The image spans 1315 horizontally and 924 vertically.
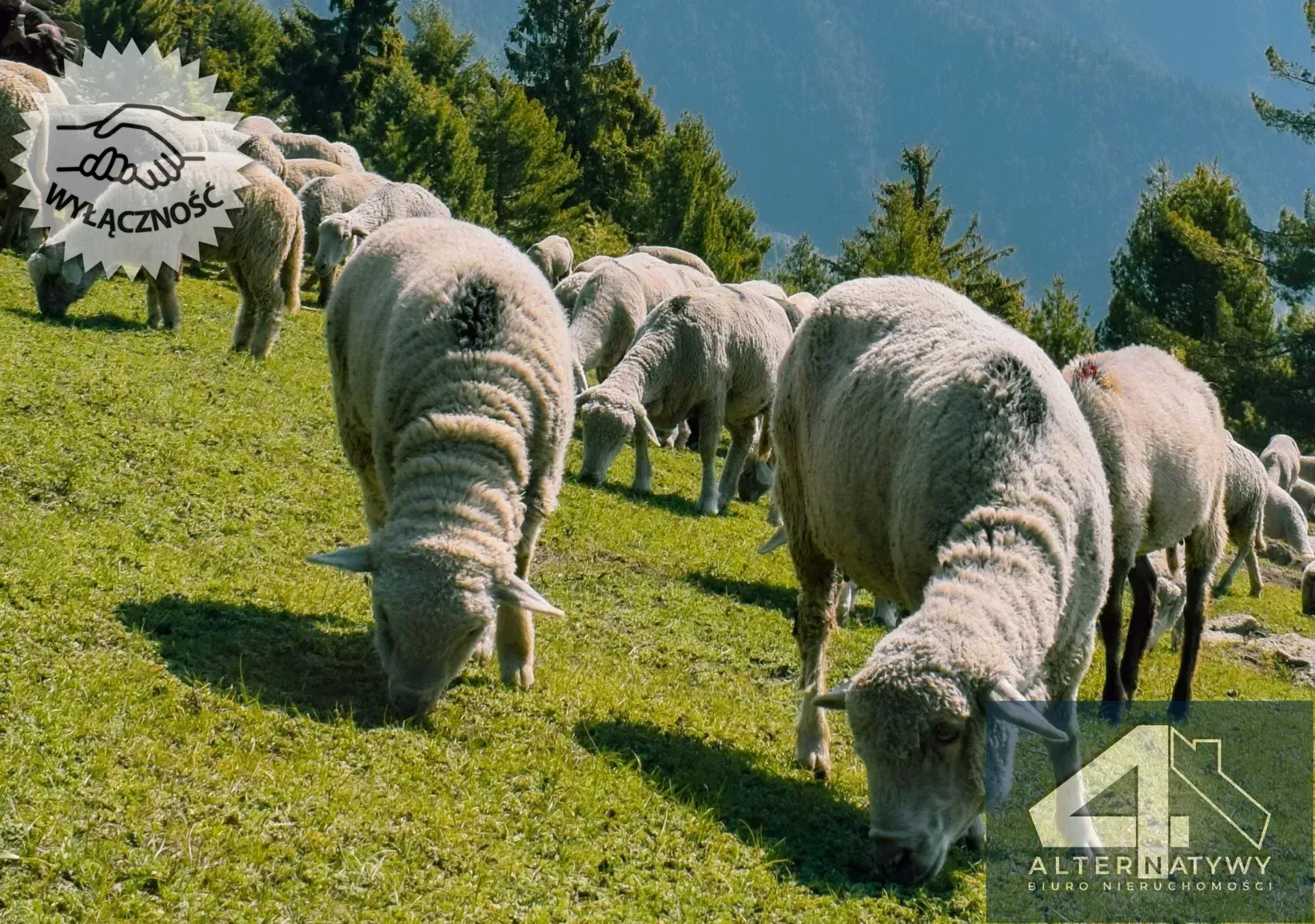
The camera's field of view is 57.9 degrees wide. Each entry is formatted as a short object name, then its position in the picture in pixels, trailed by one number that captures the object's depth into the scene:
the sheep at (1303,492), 26.00
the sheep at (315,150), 28.22
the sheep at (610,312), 15.90
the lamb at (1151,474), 7.73
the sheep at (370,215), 18.56
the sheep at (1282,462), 24.64
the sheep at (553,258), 26.69
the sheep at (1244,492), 14.35
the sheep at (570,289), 19.42
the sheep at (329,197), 22.23
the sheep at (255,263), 14.22
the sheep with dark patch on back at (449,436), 5.65
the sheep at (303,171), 24.09
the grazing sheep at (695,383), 13.32
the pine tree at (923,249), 43.12
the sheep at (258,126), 30.42
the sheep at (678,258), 25.02
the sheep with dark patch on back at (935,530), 4.51
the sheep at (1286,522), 21.53
